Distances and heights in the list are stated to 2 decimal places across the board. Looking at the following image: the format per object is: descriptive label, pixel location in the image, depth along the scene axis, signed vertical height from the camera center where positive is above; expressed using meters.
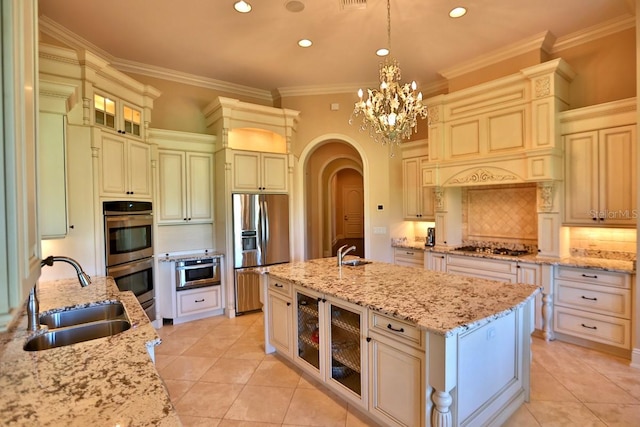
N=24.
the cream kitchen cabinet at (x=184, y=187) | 4.31 +0.33
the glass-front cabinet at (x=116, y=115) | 3.29 +1.03
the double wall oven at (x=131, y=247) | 3.36 -0.37
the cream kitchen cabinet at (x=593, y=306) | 3.08 -0.97
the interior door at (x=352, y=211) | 11.27 -0.06
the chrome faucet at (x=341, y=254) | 3.28 -0.45
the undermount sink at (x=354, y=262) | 3.42 -0.55
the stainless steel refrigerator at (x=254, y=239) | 4.52 -0.39
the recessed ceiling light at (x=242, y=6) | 3.05 +1.89
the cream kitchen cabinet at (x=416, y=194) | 4.90 +0.22
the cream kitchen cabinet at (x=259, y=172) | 4.53 +0.55
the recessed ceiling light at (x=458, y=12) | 3.17 +1.89
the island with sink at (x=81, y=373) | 1.03 -0.62
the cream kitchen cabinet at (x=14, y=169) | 0.71 +0.10
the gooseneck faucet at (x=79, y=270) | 1.65 -0.28
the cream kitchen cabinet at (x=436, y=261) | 4.36 -0.70
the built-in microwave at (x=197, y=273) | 4.26 -0.80
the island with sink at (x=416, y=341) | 1.77 -0.83
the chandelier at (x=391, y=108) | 2.83 +0.86
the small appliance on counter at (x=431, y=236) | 4.86 -0.41
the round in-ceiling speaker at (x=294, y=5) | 3.05 +1.89
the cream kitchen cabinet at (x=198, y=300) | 4.26 -1.16
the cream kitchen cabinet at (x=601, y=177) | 3.21 +0.28
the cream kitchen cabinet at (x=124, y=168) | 3.31 +0.48
